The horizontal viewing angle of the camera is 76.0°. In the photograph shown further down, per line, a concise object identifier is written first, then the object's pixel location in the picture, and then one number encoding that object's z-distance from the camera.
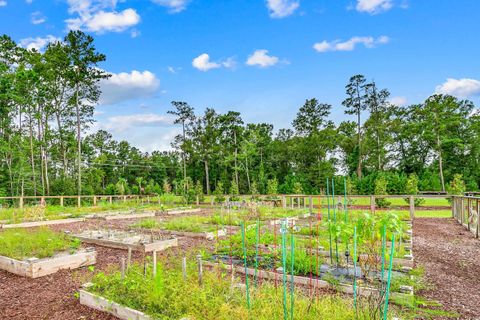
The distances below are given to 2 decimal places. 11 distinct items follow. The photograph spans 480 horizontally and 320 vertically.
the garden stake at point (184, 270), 3.47
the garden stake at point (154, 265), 3.57
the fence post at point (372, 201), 11.37
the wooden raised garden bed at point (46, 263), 4.82
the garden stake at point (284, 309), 2.59
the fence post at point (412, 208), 11.91
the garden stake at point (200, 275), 3.42
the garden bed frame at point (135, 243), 6.33
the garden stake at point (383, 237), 2.69
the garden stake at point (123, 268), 3.63
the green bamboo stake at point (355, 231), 3.11
